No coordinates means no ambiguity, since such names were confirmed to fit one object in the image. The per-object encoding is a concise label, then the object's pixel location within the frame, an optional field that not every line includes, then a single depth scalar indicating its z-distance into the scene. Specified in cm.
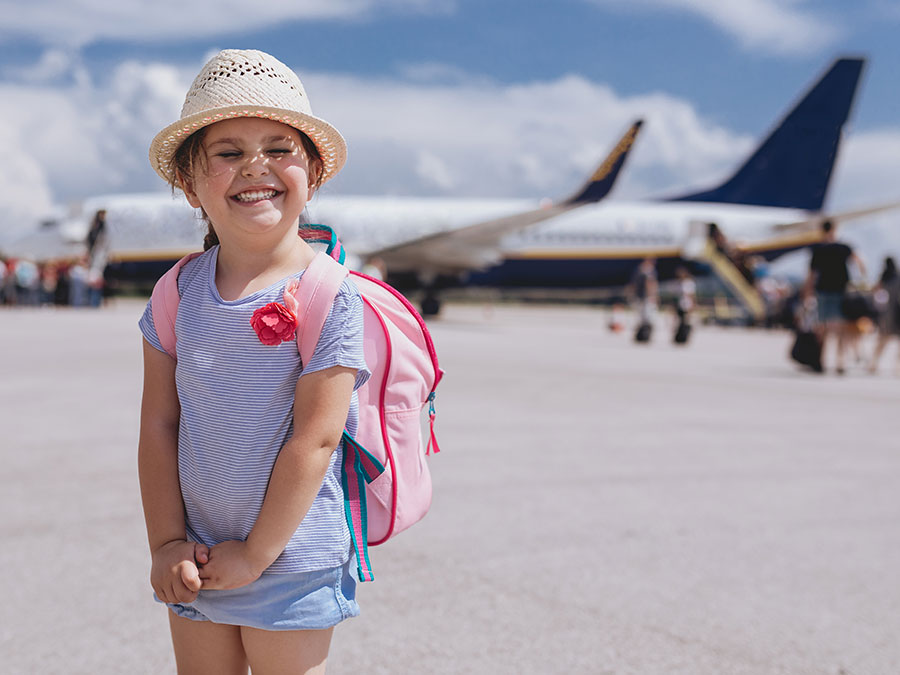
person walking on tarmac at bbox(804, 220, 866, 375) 1045
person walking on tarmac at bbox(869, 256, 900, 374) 1102
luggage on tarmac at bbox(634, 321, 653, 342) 1497
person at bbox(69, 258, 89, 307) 2486
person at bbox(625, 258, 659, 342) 1468
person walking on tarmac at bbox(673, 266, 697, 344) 1464
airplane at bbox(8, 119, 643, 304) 2395
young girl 138
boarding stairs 2519
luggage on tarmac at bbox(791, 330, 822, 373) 1068
